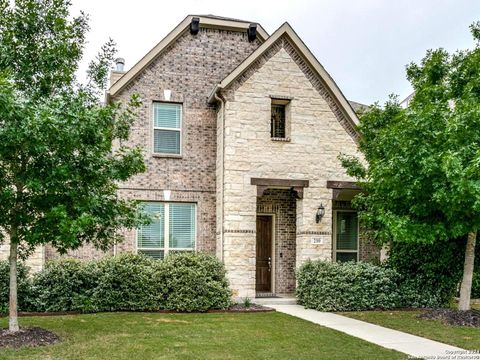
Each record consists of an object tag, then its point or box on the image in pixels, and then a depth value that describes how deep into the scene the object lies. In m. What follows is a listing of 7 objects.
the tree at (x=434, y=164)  10.27
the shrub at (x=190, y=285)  12.64
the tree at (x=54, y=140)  8.05
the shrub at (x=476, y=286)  15.28
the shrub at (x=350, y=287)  13.27
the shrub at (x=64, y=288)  12.14
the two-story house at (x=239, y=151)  14.56
